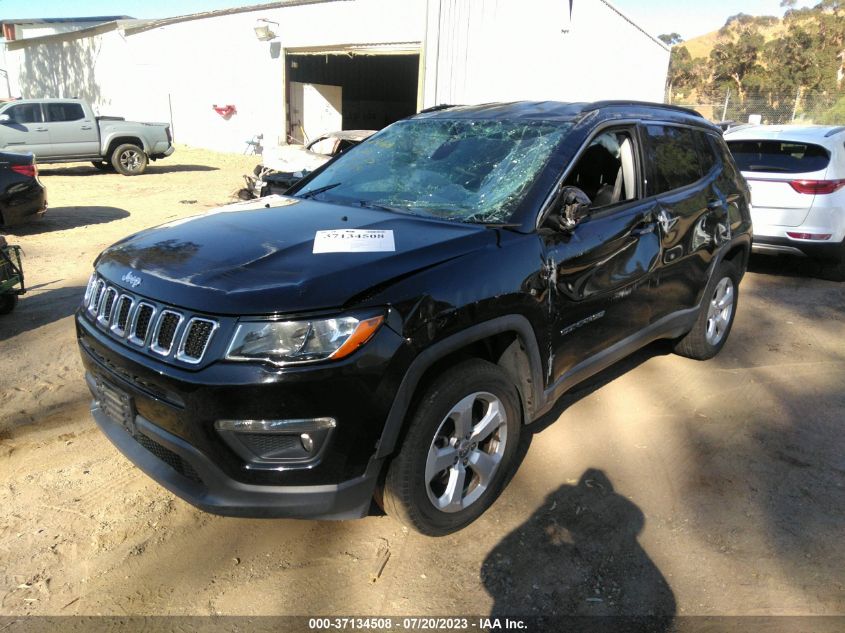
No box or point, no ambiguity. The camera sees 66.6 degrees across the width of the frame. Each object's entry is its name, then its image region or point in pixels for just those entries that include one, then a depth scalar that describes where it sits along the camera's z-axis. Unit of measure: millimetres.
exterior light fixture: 19203
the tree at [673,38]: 93281
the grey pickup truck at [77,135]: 14672
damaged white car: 10180
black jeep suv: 2295
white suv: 7055
